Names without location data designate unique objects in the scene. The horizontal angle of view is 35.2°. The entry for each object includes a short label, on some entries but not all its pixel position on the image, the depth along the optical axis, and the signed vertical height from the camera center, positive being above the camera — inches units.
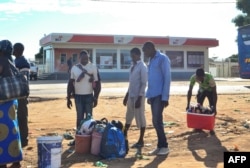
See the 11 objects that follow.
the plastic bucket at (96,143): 264.6 -49.2
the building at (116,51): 1518.2 +78.8
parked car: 1524.4 -5.3
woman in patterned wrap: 211.5 -32.7
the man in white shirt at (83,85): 299.9 -11.4
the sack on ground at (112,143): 258.5 -48.5
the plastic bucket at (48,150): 222.4 -45.3
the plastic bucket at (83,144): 273.0 -51.2
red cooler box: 329.7 -43.5
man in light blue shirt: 267.9 -11.3
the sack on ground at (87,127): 271.9 -39.1
